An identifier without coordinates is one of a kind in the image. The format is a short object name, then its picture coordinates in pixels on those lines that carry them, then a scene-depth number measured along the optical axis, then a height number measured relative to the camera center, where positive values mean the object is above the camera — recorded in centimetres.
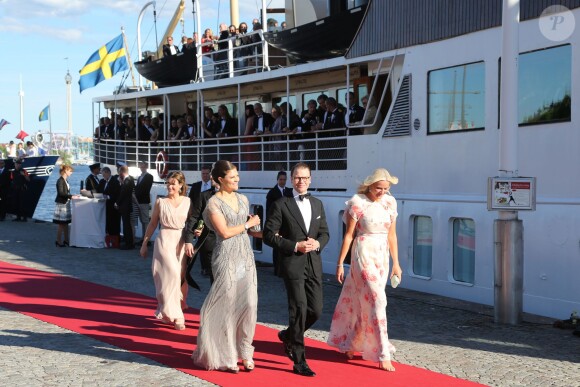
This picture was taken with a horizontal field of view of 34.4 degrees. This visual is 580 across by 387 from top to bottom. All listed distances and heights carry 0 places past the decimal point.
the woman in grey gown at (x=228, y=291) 878 -131
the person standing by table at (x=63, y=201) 2186 -115
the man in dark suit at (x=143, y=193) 2186 -98
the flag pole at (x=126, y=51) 2897 +311
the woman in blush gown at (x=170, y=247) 1128 -116
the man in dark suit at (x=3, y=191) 3156 -132
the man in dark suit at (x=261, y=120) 1994 +68
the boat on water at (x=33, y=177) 3212 -88
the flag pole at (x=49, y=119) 5486 +200
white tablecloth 2191 -168
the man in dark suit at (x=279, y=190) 1672 -69
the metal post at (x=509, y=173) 1143 -27
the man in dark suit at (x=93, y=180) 2255 -69
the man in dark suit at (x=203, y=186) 1655 -64
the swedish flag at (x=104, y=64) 2891 +272
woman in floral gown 908 -109
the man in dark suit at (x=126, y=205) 2158 -123
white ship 1188 +16
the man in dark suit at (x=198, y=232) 1105 -97
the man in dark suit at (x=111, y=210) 2217 -138
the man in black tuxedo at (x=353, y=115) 1645 +64
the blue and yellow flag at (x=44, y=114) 5372 +218
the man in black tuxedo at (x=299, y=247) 880 -90
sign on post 1133 -52
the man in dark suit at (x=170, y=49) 2497 +273
